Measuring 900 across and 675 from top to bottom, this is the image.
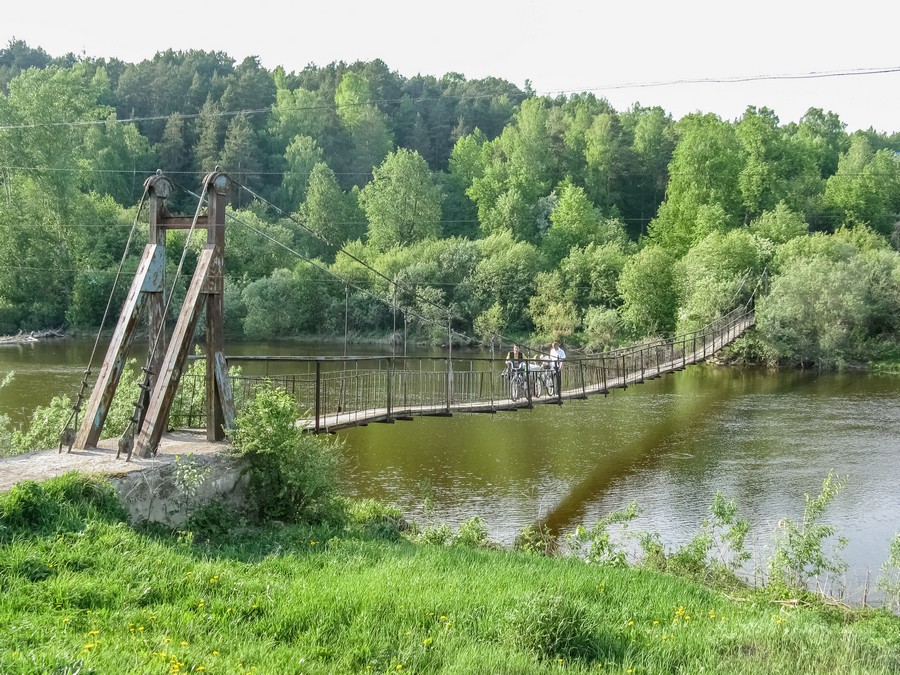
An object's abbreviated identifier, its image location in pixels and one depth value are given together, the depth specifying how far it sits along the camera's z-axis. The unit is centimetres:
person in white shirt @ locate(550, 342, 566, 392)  1498
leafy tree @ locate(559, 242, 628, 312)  3962
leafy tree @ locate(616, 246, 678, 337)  3631
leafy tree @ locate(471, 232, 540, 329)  4062
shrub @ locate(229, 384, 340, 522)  786
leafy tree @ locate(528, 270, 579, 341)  3803
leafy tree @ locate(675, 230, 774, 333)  3312
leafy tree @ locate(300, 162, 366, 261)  5153
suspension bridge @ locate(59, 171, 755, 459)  792
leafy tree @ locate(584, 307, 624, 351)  3619
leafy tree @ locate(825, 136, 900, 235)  4481
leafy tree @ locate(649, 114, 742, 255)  4500
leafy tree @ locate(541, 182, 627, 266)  4534
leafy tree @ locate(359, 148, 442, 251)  4925
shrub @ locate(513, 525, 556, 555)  981
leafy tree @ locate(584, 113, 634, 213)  5634
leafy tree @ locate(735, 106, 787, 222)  4547
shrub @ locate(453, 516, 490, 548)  918
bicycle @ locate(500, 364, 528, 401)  1536
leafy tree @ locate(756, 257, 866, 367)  2989
